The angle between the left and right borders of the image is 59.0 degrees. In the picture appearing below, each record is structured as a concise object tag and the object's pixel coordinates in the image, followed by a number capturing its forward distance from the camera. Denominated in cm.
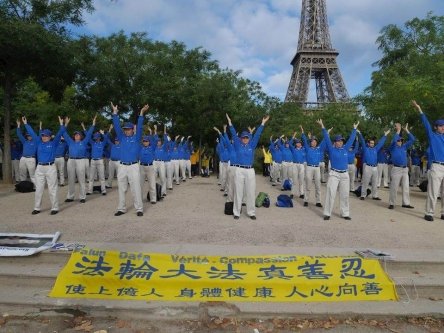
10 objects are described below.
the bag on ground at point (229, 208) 1050
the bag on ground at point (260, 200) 1189
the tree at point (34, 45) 1431
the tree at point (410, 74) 1360
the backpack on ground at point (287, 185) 1681
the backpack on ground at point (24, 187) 1430
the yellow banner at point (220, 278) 538
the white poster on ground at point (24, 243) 611
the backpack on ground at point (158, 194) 1323
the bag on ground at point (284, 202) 1207
